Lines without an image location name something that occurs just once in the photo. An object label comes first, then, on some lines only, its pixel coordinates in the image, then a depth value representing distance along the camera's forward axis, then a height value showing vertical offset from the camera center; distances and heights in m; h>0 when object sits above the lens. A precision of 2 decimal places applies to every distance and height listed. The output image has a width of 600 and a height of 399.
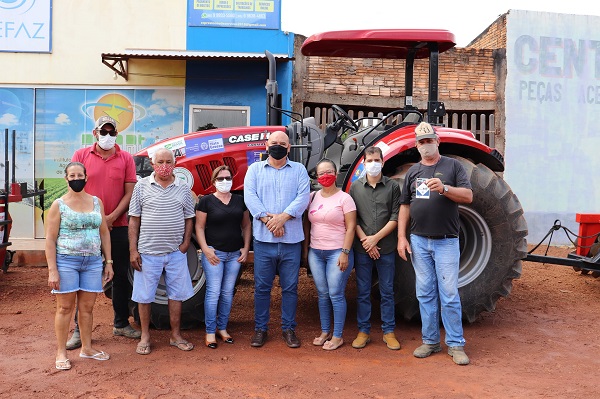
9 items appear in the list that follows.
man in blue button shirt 4.41 -0.28
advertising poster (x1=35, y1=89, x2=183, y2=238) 9.31 +1.06
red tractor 4.84 +0.27
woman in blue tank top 3.97 -0.51
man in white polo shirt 4.30 -0.40
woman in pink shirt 4.40 -0.43
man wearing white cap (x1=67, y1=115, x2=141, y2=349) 4.50 -0.05
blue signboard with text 9.35 +2.86
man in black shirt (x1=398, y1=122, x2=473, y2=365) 4.19 -0.33
